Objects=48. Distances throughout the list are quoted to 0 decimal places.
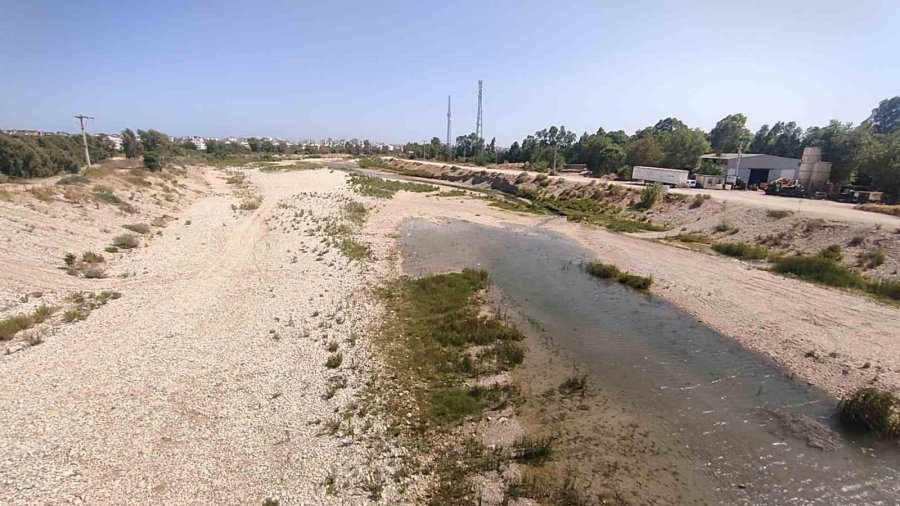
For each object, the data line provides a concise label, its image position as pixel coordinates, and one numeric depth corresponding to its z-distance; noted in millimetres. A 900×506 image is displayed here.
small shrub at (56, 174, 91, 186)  35997
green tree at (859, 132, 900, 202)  39219
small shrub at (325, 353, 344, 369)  14164
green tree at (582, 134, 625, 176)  78938
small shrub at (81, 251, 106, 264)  22234
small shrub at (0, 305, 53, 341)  14172
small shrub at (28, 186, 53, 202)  28688
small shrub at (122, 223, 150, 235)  30250
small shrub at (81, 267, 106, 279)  20484
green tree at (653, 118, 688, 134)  132025
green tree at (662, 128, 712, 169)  70875
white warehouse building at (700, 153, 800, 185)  59531
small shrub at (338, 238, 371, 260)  29094
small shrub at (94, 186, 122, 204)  33938
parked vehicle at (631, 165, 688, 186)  57531
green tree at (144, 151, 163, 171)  56750
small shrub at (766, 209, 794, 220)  34500
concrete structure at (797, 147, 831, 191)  48219
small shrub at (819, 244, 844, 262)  27038
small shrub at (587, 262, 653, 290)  25062
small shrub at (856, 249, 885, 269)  25283
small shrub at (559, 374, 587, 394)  13961
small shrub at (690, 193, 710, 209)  43625
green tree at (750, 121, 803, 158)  81375
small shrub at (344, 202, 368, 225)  42656
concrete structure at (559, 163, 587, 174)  96312
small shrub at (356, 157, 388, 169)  136525
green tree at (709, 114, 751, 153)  101125
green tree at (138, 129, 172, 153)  89750
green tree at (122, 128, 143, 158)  87625
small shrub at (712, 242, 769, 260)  30156
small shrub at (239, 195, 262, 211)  46497
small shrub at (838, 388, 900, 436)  12156
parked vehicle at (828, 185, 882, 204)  39938
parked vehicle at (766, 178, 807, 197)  47925
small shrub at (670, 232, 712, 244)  36031
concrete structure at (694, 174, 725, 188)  56938
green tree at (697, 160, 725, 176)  62156
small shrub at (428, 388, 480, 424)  12234
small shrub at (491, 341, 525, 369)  15460
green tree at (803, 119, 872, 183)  51469
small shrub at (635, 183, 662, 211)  49031
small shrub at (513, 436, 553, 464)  10586
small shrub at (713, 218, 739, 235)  36188
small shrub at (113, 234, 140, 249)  26438
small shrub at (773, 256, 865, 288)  24094
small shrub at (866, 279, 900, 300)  22047
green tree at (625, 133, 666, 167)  73000
